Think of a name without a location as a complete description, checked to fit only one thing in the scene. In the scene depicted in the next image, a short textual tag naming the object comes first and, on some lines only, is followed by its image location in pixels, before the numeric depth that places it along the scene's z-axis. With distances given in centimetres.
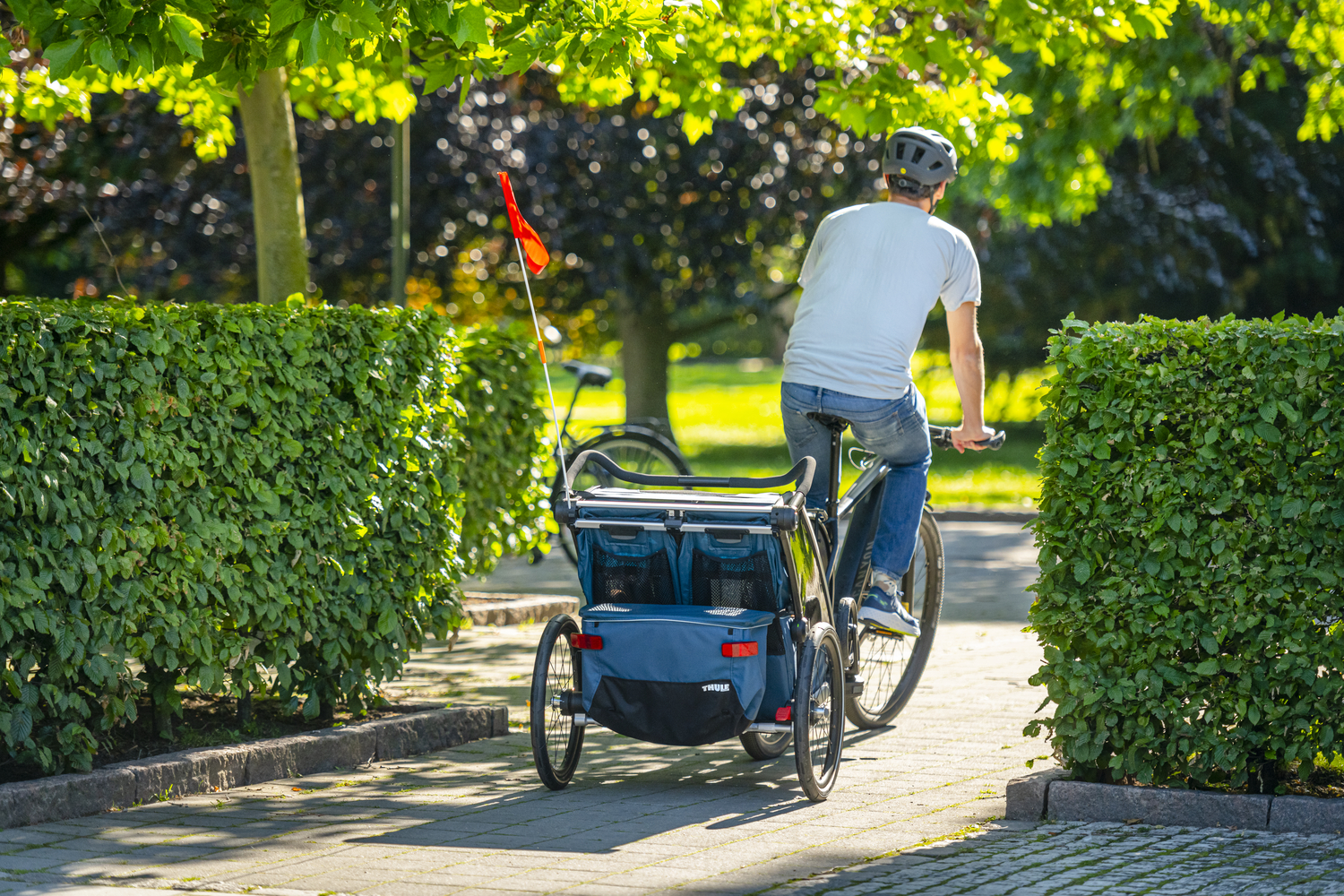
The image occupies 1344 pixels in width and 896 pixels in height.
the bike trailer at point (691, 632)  959
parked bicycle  1991
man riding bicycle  1101
